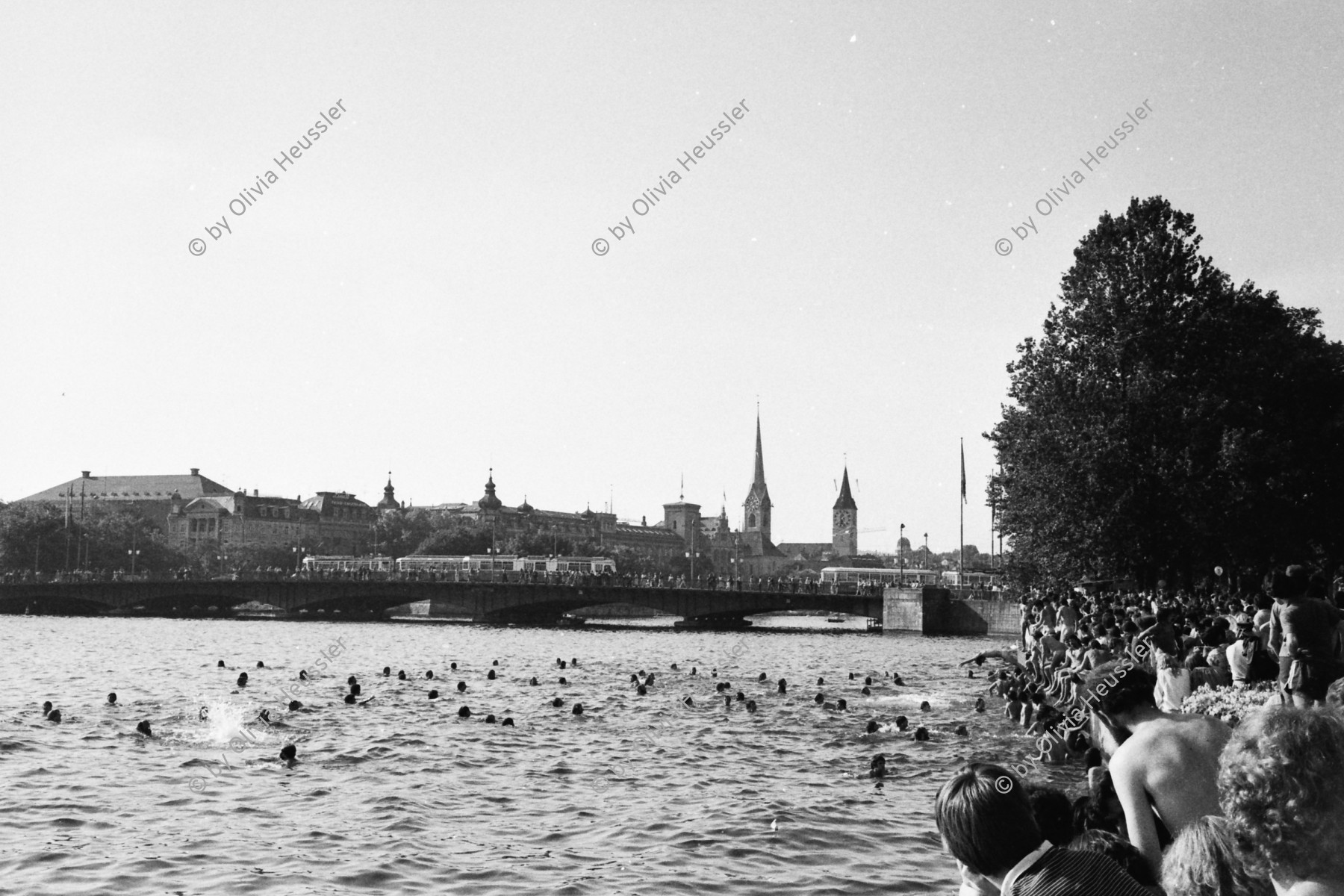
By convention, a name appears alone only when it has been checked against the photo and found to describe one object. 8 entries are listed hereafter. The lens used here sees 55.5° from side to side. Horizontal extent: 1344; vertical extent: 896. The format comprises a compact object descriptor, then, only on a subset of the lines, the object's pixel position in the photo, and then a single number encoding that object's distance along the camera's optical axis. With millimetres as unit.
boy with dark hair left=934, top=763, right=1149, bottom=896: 4645
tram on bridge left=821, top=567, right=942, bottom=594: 145125
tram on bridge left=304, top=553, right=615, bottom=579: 120688
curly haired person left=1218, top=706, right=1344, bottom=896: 3900
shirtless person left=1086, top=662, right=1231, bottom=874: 6043
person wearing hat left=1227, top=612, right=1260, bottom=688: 15797
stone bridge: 89375
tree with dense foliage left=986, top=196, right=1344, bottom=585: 43938
